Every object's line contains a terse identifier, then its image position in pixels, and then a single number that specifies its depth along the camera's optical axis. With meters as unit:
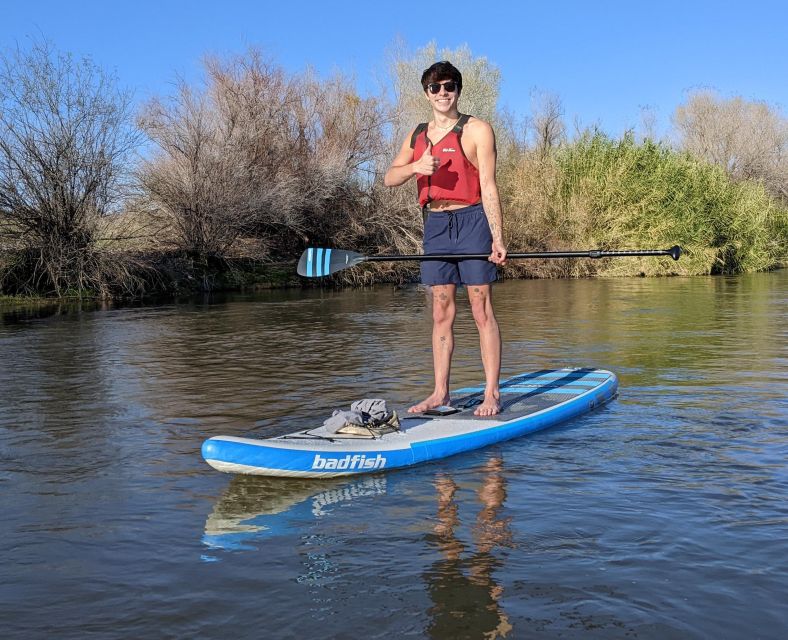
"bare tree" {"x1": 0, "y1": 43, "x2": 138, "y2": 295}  21.39
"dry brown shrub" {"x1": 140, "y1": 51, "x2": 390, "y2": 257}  25.70
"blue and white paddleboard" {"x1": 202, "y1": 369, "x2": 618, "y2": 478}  4.64
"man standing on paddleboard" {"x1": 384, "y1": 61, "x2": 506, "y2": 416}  5.84
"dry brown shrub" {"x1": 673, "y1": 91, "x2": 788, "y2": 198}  56.16
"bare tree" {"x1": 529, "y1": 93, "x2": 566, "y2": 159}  44.00
